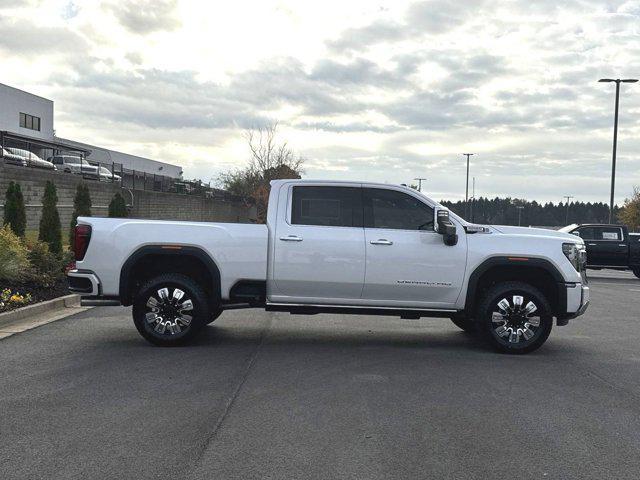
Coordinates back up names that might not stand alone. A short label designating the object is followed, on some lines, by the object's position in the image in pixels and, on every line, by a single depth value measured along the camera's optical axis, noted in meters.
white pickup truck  7.85
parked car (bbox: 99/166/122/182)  34.25
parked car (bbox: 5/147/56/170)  27.03
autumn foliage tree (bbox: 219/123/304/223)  60.42
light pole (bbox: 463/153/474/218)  75.47
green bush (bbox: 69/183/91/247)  16.31
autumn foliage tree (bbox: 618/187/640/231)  69.57
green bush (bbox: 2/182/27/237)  13.92
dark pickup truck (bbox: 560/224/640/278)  22.41
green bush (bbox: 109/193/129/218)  18.95
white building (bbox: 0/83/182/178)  55.25
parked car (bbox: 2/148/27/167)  25.36
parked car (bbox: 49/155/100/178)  33.25
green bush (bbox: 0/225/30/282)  10.71
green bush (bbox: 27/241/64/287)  11.58
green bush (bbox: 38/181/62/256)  14.02
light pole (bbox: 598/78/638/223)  33.50
